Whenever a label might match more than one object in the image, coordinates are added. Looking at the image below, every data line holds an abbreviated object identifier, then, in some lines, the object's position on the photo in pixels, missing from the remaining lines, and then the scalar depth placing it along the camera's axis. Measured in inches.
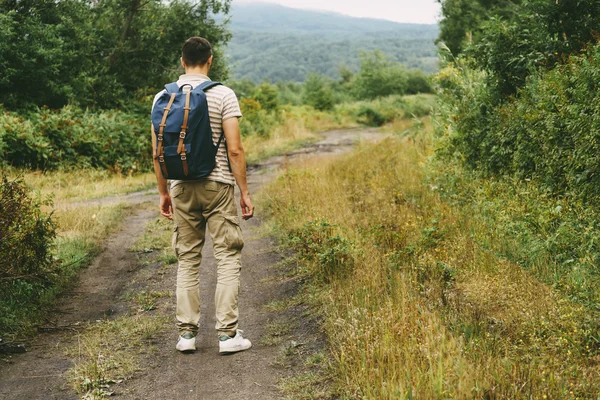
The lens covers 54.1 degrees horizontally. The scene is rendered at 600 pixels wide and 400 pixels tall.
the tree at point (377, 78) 1800.0
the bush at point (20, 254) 218.5
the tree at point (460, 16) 1174.6
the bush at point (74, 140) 592.4
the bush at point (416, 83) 2084.2
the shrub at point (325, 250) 231.3
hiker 172.1
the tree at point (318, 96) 1579.7
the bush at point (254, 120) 987.3
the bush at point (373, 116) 1409.9
